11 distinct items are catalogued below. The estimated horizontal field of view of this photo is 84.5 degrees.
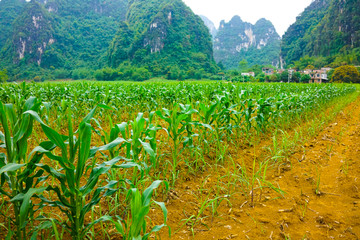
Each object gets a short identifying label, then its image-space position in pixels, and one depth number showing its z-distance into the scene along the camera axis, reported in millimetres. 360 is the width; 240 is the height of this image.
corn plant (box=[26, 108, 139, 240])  1263
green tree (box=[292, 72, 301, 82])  44903
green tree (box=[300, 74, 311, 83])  42650
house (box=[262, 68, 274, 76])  81375
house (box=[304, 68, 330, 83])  48188
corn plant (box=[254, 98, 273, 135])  3980
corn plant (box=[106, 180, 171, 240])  1166
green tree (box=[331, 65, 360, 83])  35594
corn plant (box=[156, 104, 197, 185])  2629
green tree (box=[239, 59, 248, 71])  92250
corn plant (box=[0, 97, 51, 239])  1214
